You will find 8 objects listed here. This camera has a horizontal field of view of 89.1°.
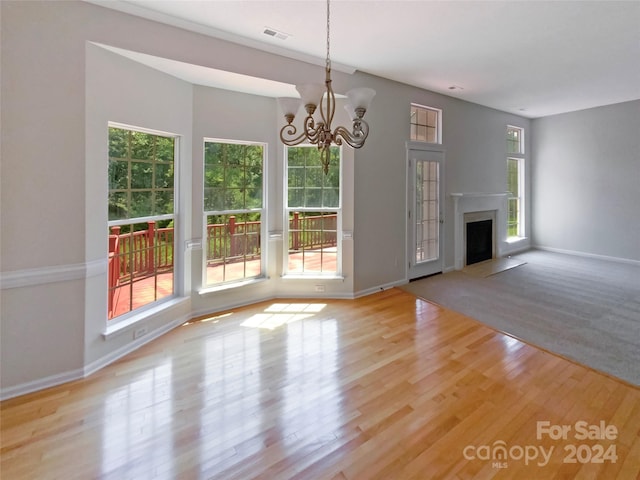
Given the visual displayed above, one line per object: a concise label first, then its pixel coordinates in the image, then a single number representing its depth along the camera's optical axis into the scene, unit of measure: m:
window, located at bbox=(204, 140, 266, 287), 3.91
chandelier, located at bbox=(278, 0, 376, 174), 2.11
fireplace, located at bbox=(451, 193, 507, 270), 5.84
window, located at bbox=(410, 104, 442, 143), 5.15
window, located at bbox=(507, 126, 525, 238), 7.18
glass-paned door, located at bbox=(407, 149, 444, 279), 5.05
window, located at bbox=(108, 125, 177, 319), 3.01
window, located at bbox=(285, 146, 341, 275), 4.32
